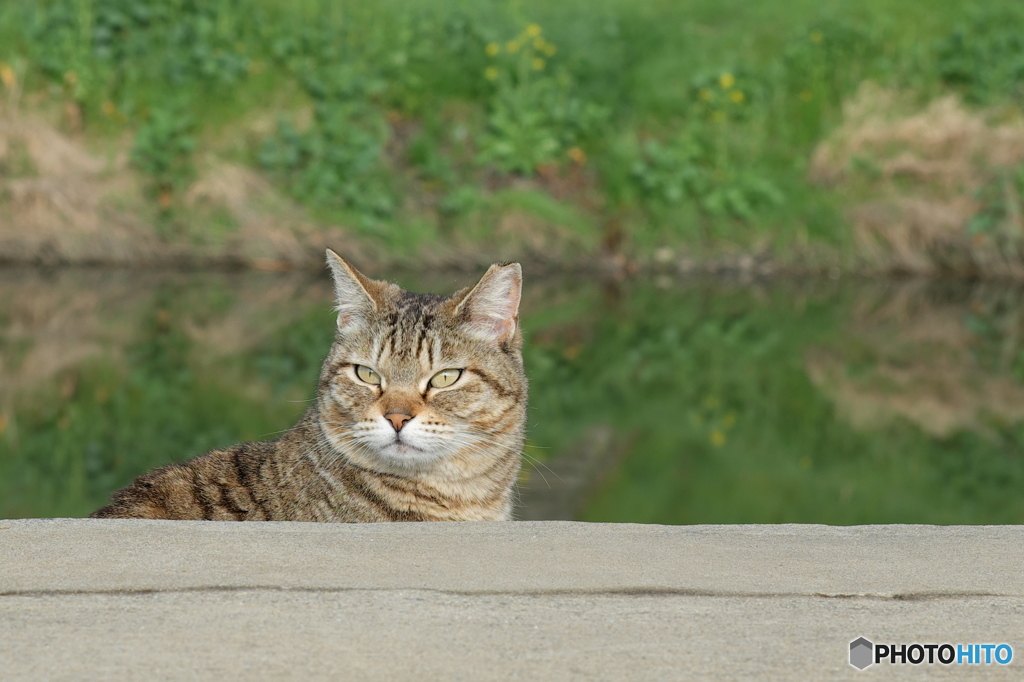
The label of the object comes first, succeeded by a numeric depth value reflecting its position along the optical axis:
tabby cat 6.93
